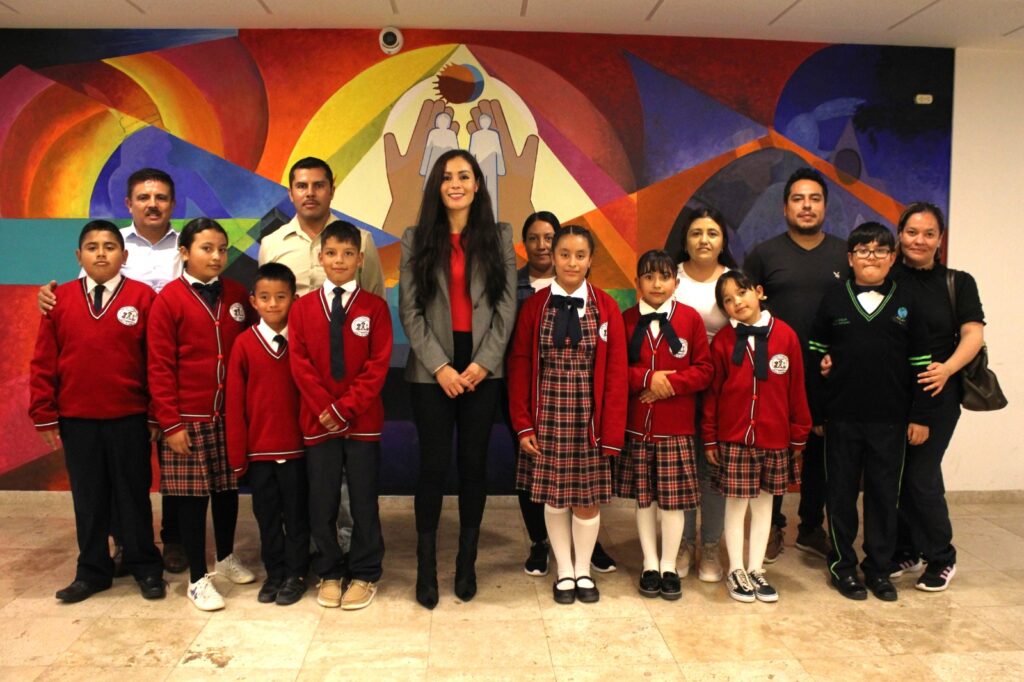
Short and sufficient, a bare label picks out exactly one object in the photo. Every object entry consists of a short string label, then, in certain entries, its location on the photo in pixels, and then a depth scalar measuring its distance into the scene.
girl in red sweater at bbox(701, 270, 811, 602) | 2.86
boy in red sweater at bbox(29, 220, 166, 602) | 2.80
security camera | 3.89
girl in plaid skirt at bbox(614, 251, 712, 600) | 2.85
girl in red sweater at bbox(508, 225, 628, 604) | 2.77
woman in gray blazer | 2.77
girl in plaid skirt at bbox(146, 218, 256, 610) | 2.79
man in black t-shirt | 3.16
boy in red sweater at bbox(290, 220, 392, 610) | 2.73
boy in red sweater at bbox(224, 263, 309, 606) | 2.79
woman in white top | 2.99
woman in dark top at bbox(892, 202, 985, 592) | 2.91
